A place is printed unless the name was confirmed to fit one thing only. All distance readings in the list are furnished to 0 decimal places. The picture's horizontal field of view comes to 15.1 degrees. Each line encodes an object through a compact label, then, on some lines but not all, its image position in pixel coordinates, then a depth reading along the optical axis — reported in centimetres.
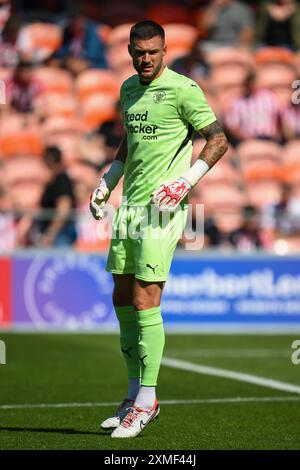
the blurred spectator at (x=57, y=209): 1432
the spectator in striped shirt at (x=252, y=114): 1727
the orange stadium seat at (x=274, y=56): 1869
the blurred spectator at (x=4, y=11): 1723
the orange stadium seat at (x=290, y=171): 1744
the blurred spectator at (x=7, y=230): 1409
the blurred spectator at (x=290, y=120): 1752
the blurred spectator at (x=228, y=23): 1867
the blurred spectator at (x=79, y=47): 1752
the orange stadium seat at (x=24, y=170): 1614
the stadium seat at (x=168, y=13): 1919
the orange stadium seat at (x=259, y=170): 1714
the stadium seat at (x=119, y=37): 1853
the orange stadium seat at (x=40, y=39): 1780
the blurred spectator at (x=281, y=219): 1502
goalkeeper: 650
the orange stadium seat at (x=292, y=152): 1745
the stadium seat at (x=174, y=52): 1834
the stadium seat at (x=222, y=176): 1662
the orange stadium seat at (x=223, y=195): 1620
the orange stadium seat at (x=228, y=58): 1850
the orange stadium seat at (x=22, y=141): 1662
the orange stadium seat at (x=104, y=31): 1842
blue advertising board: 1412
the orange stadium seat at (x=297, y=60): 1886
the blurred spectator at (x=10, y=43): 1709
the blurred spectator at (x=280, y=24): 1850
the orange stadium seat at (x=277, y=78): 1848
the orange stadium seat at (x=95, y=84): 1780
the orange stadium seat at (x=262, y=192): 1706
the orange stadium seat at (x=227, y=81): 1806
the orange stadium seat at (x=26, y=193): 1603
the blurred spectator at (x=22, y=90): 1667
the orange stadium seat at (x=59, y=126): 1694
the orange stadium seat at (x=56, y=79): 1767
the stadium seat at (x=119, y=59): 1831
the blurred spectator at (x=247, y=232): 1484
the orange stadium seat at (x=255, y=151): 1719
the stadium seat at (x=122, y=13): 1917
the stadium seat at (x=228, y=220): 1508
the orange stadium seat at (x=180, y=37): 1864
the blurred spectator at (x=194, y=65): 1692
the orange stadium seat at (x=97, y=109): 1766
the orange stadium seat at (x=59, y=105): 1719
